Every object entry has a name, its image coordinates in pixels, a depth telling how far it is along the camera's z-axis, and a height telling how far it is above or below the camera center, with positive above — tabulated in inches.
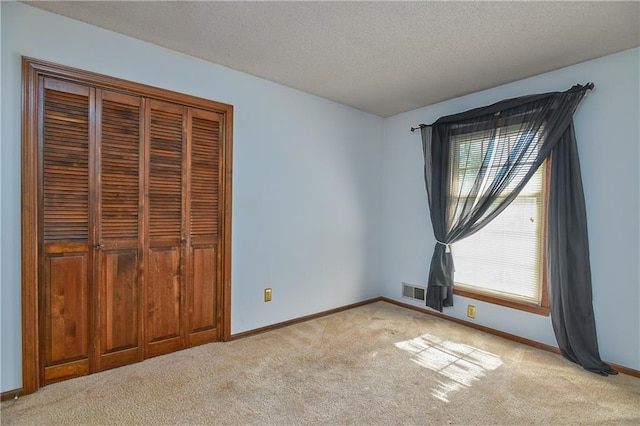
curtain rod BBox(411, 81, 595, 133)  95.4 +39.2
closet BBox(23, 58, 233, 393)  79.4 -5.5
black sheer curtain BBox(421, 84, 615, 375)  97.0 +9.4
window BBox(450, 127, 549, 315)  109.9 -12.3
